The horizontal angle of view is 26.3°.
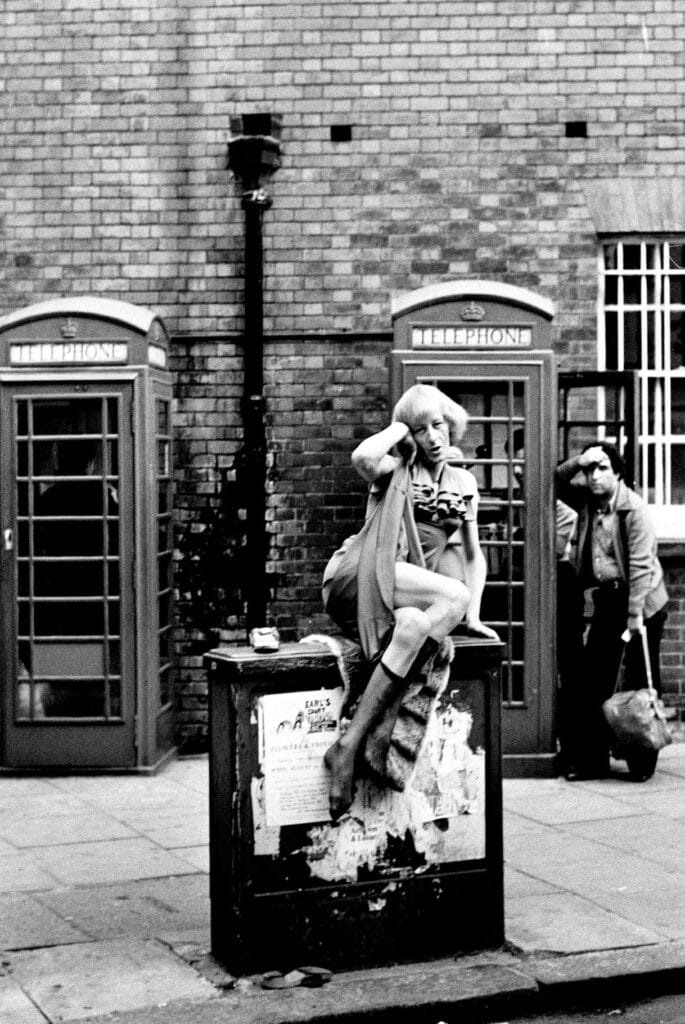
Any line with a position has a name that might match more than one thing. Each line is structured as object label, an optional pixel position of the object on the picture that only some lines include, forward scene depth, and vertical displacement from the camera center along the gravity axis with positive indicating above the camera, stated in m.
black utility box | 5.37 -1.22
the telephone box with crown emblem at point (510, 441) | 8.64 +0.38
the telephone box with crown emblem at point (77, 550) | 8.73 -0.23
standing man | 8.53 -0.48
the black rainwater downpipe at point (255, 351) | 9.57 +1.03
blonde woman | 5.42 -0.23
